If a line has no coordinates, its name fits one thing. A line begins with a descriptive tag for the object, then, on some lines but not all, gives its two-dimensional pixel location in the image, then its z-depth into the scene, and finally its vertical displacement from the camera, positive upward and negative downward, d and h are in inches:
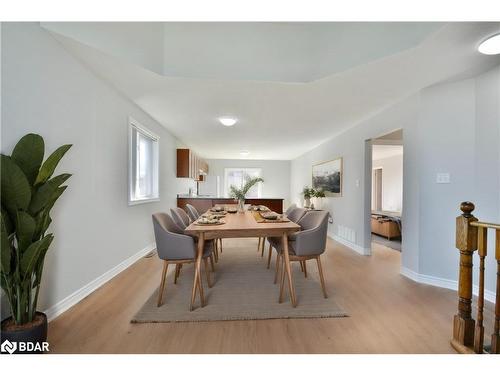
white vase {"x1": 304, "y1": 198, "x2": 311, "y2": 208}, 247.1 -16.2
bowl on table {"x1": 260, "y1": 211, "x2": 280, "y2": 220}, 102.5 -13.3
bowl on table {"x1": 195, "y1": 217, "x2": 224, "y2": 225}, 92.2 -14.2
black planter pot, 53.5 -35.6
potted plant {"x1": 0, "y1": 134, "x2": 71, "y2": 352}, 50.8 -10.0
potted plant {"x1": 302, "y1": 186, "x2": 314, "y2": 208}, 233.5 -8.6
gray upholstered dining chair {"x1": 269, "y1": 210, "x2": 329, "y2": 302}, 88.5 -21.9
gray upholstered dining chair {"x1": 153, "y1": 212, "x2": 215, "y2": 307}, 83.6 -21.9
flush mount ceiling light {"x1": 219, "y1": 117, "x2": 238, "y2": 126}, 138.3 +38.6
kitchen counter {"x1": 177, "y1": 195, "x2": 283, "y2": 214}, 217.8 -15.0
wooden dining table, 81.7 -16.5
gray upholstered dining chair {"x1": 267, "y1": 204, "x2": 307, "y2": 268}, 124.9 -15.2
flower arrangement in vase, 130.3 -3.5
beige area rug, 77.4 -42.4
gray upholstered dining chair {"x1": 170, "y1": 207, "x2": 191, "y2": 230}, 113.5 -16.1
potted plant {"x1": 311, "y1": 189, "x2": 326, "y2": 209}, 222.8 -10.5
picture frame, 190.5 +9.4
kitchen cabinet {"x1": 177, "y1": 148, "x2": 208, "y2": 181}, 217.5 +20.8
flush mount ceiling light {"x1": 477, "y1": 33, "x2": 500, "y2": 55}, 70.9 +44.2
